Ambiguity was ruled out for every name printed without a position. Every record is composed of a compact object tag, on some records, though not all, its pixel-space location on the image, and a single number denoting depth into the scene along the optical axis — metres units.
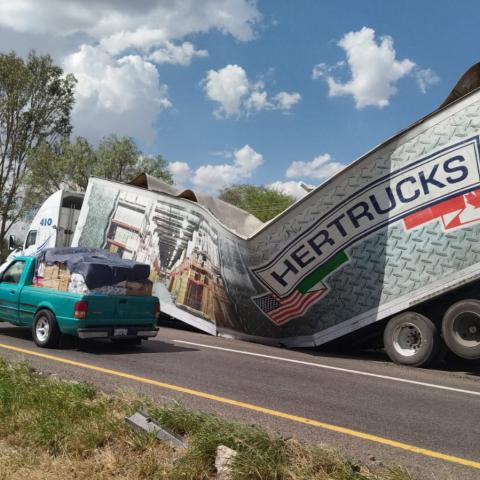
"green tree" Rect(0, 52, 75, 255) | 38.16
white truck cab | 16.44
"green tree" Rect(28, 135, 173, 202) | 40.22
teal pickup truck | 9.14
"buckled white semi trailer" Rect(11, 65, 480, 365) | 9.44
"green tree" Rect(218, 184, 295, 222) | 56.98
